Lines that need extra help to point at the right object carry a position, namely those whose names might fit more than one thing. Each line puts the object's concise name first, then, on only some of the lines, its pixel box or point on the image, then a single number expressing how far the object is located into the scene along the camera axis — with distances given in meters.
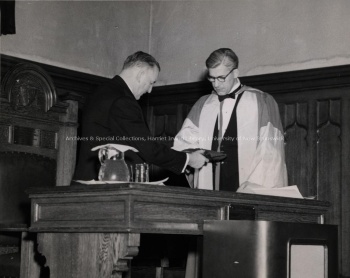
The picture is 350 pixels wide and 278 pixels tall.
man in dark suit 4.26
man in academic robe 5.15
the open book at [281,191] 4.44
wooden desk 3.36
